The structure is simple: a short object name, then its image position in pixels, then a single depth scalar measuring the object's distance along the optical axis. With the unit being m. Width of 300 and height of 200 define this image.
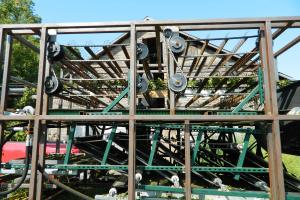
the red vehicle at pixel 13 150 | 7.09
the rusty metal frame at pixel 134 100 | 3.51
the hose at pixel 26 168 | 3.63
